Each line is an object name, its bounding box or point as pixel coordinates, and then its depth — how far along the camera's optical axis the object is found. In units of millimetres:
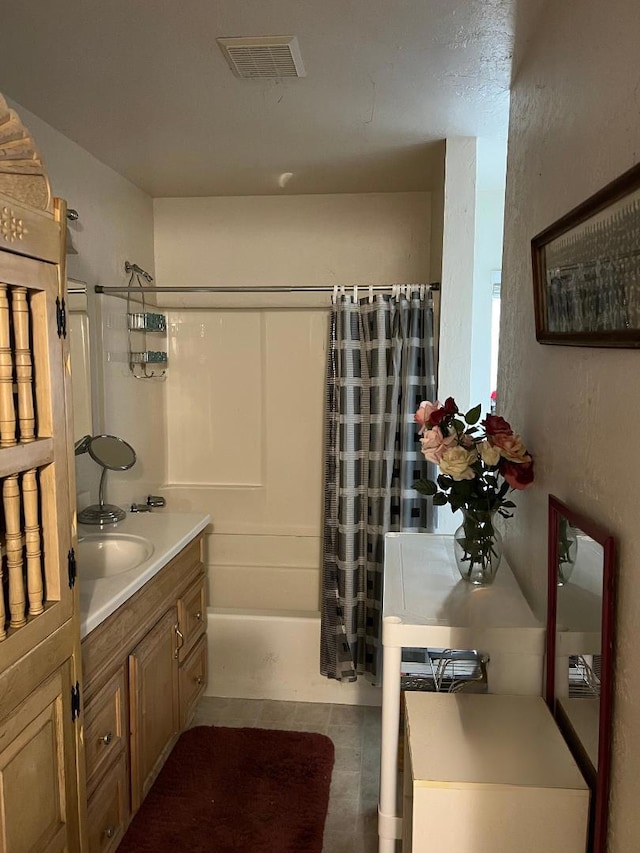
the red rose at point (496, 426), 1659
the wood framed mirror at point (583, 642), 1084
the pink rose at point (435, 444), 1716
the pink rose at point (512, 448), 1639
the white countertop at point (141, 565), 1761
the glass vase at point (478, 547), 1754
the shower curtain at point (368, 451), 2727
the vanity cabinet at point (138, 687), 1792
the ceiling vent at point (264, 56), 1658
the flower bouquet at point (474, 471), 1654
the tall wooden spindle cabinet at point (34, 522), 1216
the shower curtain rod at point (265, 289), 2697
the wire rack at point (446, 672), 1873
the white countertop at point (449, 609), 1537
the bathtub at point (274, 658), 2844
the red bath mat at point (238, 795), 2066
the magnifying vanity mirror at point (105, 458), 2510
